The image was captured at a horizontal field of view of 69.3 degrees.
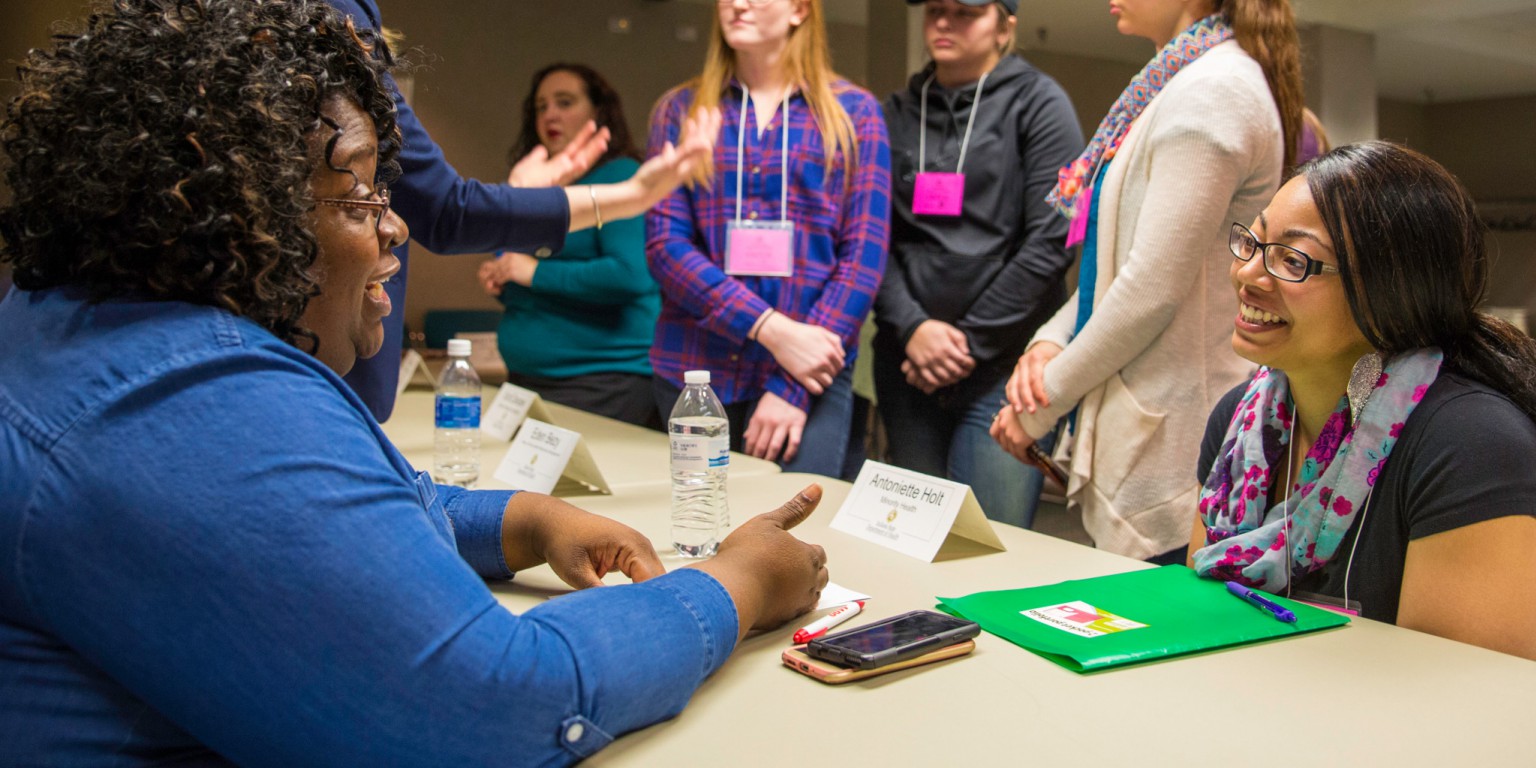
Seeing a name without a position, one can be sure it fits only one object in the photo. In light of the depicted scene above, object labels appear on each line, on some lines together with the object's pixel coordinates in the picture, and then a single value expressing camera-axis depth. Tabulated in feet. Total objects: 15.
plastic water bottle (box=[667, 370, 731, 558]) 5.21
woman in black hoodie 8.22
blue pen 4.02
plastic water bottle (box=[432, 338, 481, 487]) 6.95
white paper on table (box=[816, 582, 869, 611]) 4.22
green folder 3.68
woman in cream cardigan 6.12
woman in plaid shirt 8.27
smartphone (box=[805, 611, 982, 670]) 3.47
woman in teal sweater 10.51
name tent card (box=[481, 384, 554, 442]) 8.39
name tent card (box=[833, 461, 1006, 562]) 5.01
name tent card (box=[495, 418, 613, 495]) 6.44
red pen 3.75
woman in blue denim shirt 2.27
